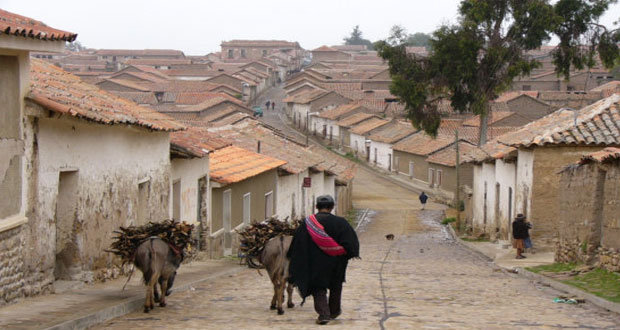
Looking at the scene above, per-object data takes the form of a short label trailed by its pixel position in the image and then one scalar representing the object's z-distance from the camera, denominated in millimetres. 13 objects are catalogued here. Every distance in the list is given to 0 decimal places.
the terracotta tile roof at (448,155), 55062
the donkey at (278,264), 10883
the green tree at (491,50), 45969
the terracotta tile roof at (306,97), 89438
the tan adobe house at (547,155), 22750
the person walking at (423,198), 48688
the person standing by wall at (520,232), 22859
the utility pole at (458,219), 39075
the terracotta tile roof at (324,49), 150750
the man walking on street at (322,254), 9656
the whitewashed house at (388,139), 66938
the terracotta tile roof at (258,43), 168375
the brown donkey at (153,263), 10680
